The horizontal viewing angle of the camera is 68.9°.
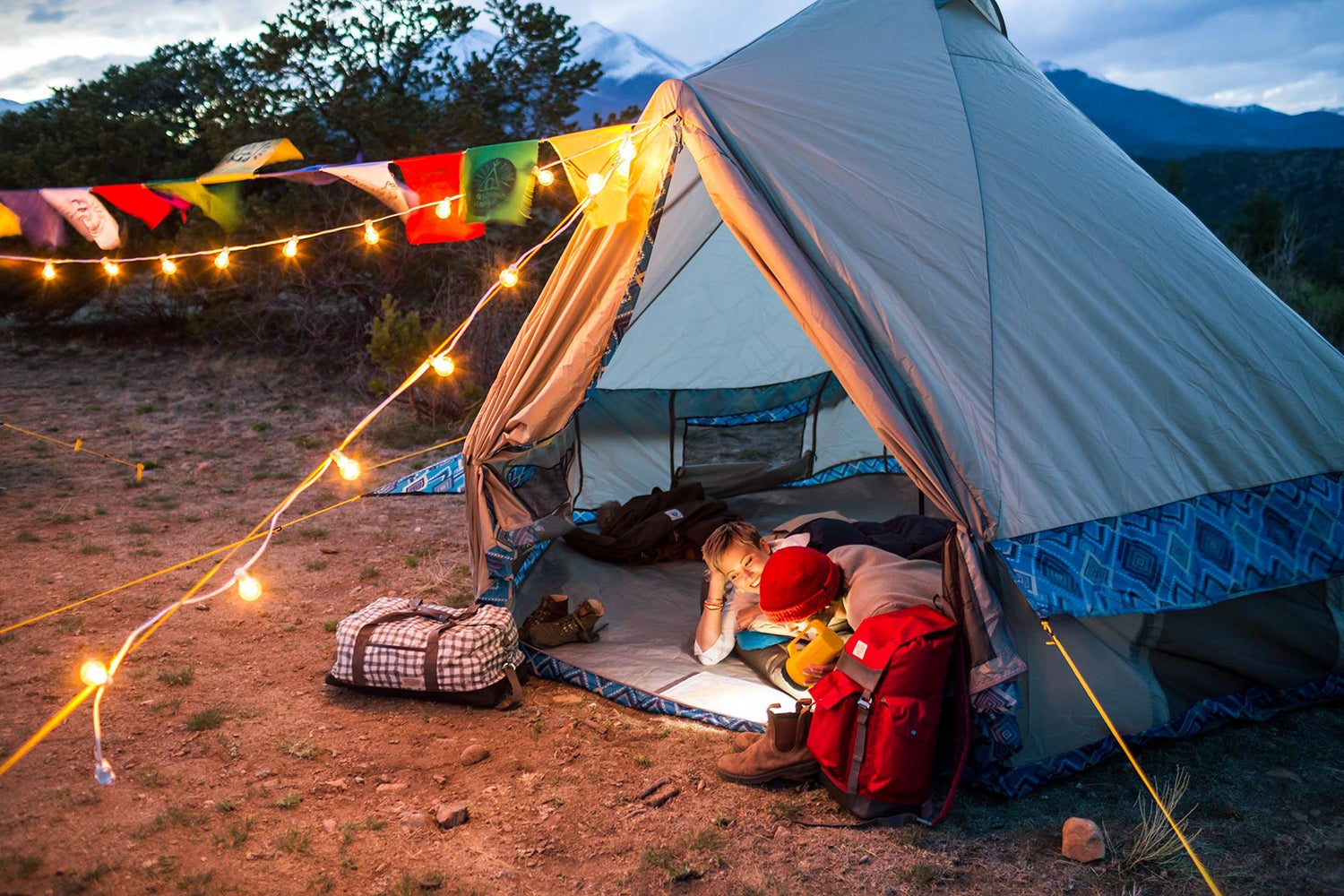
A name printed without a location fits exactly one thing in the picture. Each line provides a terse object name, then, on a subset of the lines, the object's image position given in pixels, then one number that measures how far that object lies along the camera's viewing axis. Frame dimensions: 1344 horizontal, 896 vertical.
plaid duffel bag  3.60
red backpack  2.79
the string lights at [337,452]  2.55
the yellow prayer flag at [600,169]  3.91
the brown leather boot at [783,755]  3.03
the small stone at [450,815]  2.89
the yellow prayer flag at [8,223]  5.05
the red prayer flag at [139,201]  5.01
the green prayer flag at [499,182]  4.47
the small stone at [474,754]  3.29
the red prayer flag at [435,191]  4.61
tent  3.02
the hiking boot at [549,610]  4.10
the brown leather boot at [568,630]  4.02
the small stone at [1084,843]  2.64
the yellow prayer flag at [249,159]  4.91
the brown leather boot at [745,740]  3.23
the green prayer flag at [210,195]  5.12
